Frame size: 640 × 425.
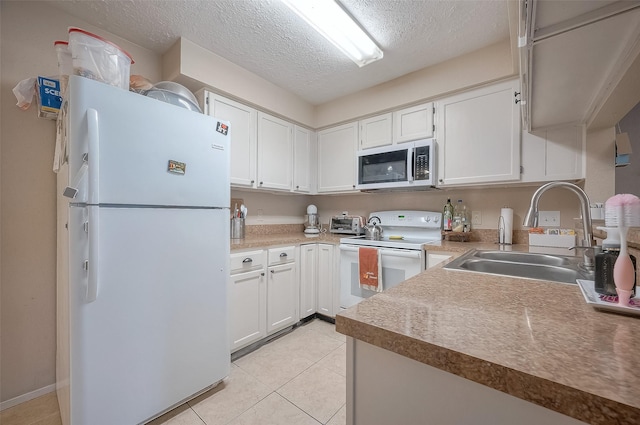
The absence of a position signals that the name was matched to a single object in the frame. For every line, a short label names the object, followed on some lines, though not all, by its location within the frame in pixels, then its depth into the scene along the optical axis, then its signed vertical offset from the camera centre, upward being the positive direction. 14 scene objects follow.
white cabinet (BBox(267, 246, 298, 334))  2.21 -0.69
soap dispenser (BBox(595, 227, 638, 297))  0.67 -0.13
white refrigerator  1.10 -0.22
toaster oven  2.80 -0.14
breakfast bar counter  0.35 -0.24
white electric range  2.05 -0.29
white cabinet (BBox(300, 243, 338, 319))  2.53 -0.68
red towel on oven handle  2.18 -0.49
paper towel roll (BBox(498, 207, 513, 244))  2.03 -0.11
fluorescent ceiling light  1.55 +1.24
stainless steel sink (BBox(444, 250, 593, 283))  1.18 -0.27
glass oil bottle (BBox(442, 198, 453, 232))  2.31 -0.05
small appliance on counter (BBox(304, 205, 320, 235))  3.05 -0.12
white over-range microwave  2.20 +0.42
